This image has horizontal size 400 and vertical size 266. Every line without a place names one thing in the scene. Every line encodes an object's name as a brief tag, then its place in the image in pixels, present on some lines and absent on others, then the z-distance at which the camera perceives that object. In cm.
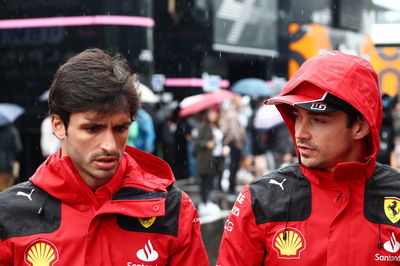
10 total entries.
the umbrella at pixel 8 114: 1067
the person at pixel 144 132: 1130
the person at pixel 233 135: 1405
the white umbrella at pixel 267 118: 1466
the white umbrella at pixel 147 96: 1183
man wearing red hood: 308
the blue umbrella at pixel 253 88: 1962
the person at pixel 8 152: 1084
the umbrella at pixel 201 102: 1444
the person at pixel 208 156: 1277
